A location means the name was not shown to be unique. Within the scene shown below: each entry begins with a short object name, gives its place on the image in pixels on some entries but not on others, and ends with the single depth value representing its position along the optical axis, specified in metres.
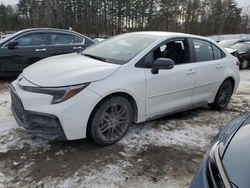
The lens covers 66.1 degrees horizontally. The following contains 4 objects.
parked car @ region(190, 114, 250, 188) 1.10
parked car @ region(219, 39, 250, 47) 9.43
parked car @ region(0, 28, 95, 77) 4.65
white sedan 2.21
